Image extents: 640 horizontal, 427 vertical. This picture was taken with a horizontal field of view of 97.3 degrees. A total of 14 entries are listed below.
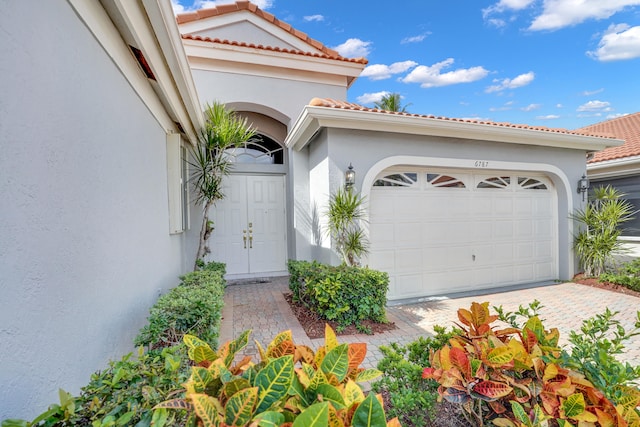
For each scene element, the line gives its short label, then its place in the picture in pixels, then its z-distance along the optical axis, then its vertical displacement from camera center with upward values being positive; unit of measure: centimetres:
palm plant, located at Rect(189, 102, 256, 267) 580 +127
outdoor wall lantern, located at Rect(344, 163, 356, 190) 543 +59
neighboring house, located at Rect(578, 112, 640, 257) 783 +87
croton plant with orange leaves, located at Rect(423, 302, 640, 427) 143 -102
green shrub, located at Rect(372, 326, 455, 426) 186 -127
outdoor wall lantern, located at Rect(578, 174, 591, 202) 745 +48
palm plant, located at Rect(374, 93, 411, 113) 1233 +465
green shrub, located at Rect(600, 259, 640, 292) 639 -176
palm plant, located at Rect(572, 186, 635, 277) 693 -80
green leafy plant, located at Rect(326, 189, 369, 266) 532 -34
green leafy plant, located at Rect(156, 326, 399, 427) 96 -72
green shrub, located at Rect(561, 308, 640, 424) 157 -101
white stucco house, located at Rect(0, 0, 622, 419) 157 +45
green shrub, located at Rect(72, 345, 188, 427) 113 -83
